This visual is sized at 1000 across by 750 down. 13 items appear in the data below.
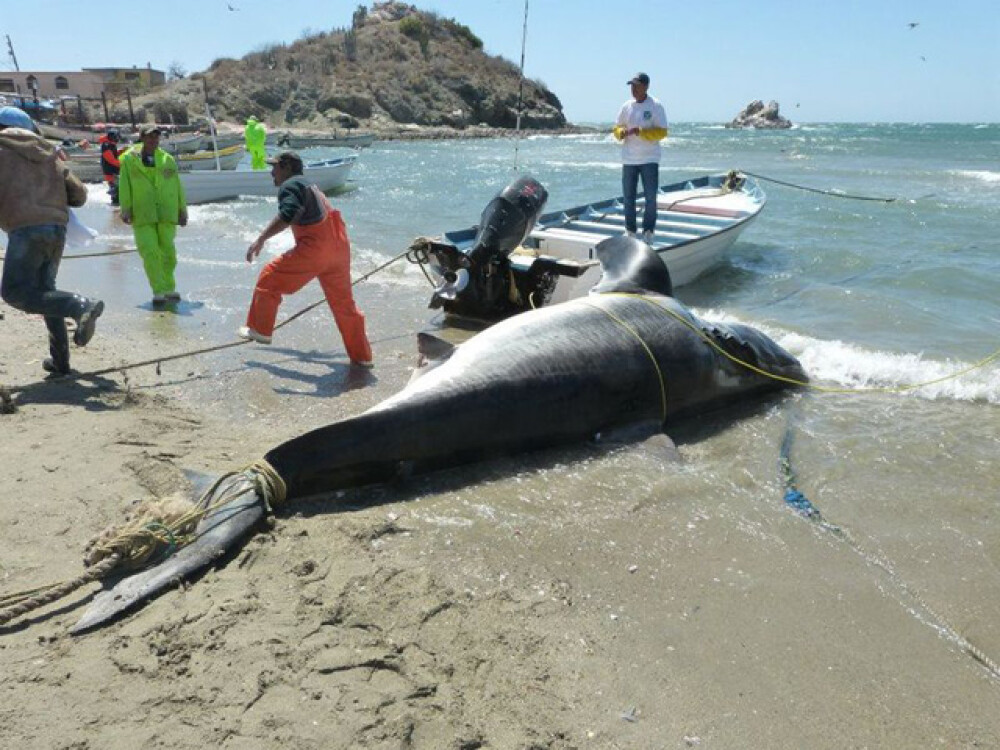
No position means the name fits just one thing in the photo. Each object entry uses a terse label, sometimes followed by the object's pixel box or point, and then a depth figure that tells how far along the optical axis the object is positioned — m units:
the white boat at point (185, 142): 29.23
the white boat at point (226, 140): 31.69
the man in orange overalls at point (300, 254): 6.68
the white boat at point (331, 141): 48.72
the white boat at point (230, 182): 21.19
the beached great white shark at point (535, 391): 4.19
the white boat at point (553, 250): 8.66
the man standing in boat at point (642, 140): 10.26
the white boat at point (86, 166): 26.06
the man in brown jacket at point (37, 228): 6.05
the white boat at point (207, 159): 24.89
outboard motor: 8.62
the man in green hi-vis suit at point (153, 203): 9.35
